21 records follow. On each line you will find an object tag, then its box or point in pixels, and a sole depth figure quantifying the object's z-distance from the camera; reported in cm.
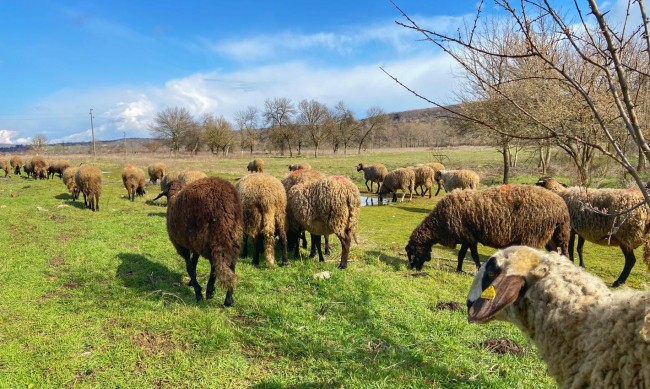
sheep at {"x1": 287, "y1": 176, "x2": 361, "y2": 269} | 830
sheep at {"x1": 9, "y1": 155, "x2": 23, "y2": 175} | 3762
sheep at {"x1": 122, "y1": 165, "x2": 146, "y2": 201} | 1981
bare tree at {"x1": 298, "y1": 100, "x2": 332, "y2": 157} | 7106
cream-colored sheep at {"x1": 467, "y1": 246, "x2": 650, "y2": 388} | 208
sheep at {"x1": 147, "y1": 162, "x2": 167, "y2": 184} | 2864
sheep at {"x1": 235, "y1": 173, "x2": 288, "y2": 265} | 823
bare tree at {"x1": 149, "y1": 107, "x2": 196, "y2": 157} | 6775
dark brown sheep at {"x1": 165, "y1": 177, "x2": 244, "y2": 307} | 588
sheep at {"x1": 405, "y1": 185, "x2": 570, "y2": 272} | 802
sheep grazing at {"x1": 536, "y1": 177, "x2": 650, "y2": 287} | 738
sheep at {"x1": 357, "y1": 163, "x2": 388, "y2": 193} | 2681
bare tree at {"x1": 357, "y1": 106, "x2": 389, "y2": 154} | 7588
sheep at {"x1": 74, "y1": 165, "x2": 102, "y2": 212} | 1625
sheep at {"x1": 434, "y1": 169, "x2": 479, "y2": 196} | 2047
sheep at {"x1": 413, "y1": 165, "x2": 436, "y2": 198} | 2345
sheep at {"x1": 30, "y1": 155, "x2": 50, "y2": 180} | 3297
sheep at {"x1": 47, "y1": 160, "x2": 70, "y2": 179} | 3281
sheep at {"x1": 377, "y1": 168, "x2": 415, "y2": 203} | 2269
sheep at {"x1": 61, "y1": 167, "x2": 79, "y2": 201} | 1903
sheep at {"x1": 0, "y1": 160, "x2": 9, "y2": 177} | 3586
